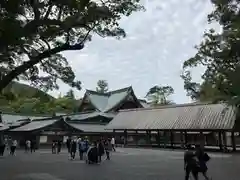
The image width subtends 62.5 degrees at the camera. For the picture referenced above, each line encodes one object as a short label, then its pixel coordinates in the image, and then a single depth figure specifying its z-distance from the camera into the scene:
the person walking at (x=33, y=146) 22.19
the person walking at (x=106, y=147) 14.92
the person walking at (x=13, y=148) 18.88
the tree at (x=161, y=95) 49.78
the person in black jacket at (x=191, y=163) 7.06
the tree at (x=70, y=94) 59.01
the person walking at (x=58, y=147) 20.45
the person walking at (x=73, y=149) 15.17
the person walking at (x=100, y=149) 13.36
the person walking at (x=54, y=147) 20.37
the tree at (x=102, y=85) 62.32
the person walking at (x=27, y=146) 22.33
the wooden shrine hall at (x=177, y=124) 20.17
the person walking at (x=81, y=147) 14.47
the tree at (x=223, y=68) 12.45
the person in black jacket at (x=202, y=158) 7.25
